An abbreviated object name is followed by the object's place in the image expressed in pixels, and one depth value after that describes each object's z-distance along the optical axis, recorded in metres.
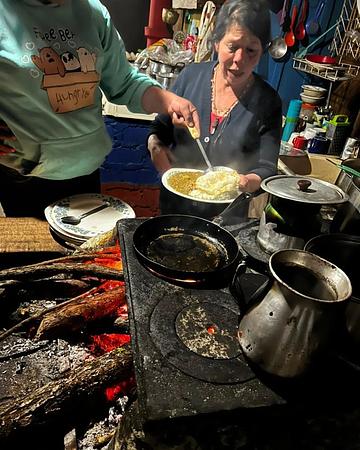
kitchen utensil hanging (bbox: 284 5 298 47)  3.38
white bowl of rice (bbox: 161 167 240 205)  1.98
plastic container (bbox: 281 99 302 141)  3.42
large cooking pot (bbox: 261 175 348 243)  1.26
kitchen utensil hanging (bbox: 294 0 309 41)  3.33
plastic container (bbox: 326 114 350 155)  3.10
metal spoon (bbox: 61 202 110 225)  2.05
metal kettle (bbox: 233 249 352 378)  0.90
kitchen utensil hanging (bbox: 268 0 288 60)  3.48
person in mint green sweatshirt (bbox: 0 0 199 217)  1.72
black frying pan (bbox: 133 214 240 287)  1.31
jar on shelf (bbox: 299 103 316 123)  3.38
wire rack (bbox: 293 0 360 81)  3.08
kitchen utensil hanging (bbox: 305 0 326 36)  3.31
